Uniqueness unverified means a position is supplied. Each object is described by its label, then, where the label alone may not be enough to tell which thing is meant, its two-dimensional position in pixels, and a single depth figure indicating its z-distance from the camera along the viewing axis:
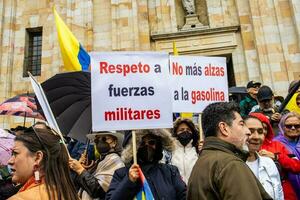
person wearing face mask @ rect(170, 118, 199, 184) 4.70
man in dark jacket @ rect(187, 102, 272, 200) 2.30
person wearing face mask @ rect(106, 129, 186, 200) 3.54
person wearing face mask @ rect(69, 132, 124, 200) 4.10
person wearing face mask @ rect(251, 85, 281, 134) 6.14
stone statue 13.48
